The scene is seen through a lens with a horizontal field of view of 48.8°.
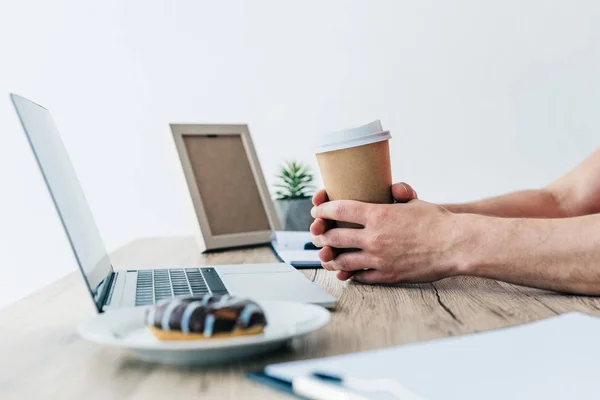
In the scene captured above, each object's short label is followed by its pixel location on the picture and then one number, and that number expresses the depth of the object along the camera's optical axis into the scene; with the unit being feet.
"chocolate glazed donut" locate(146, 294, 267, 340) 1.75
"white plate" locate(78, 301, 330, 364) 1.75
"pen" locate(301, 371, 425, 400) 1.39
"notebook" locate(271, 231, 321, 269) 4.34
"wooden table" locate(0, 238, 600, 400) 1.72
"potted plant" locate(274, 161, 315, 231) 5.87
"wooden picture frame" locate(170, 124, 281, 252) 5.48
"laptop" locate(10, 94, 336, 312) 2.45
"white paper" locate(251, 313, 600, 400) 1.43
